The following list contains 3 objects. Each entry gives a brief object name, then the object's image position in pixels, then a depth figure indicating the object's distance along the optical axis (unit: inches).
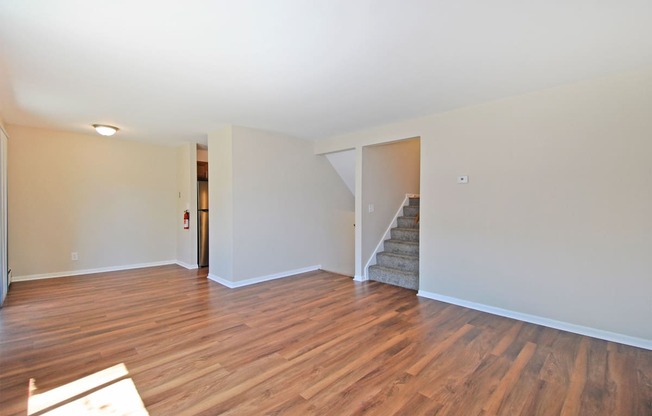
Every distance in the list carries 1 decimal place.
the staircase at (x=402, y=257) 172.1
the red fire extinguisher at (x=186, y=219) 220.4
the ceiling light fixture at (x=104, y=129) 169.0
